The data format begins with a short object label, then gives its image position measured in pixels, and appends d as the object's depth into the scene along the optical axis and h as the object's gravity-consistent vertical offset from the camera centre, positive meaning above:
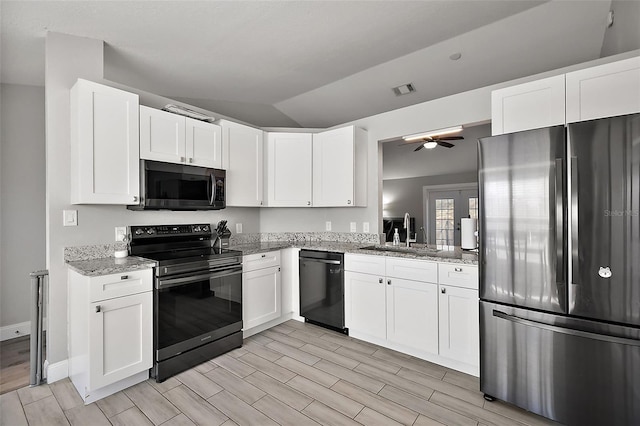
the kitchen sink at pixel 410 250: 2.86 -0.40
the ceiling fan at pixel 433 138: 3.20 +1.18
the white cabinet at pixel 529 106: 1.92 +0.74
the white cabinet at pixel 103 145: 2.23 +0.56
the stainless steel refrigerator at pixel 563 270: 1.54 -0.35
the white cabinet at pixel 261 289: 3.00 -0.83
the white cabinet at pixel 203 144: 2.86 +0.72
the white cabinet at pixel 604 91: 1.73 +0.74
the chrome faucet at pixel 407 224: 3.33 -0.14
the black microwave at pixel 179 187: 2.53 +0.26
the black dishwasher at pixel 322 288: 3.12 -0.85
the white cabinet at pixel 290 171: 3.68 +0.54
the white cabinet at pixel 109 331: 1.98 -0.85
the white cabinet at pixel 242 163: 3.23 +0.59
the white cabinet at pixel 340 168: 3.45 +0.56
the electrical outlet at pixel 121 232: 2.61 -0.16
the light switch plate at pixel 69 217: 2.32 -0.02
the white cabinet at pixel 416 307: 2.34 -0.85
